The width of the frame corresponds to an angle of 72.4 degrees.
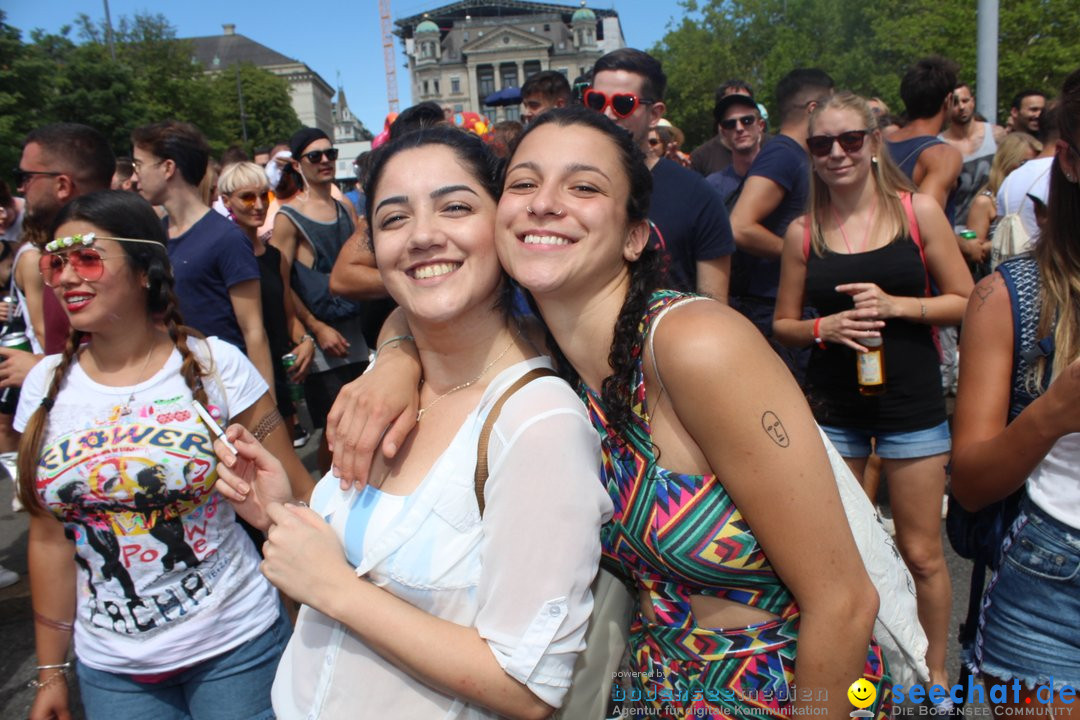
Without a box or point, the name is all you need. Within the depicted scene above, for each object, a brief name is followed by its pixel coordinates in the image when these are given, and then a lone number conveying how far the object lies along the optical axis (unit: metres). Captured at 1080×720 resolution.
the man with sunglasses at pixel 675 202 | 3.33
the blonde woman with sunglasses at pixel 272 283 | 4.66
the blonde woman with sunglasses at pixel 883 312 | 3.12
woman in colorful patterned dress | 1.46
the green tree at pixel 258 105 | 58.12
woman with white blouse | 1.39
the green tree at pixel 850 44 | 21.56
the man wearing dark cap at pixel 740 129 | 5.45
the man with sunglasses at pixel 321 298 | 4.97
